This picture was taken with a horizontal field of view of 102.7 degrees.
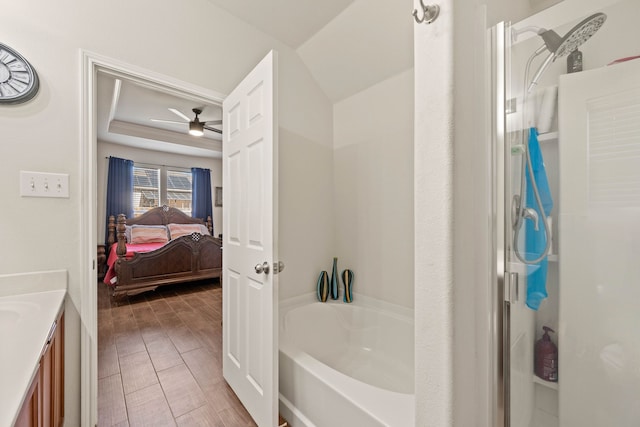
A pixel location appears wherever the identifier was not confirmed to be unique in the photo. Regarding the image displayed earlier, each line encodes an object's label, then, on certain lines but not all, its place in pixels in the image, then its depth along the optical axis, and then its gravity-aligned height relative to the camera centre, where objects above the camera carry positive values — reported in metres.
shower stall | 0.93 -0.01
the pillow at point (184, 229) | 5.32 -0.36
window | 5.47 +0.57
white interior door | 1.37 -0.18
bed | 3.62 -0.64
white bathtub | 1.14 -0.92
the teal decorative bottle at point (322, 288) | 2.28 -0.68
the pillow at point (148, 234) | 4.86 -0.42
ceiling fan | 3.39 +1.19
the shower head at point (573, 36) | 1.00 +0.72
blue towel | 1.06 -0.09
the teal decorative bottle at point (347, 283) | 2.27 -0.63
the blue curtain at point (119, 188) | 5.03 +0.50
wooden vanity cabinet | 0.71 -0.62
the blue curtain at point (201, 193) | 6.05 +0.46
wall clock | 1.19 +0.64
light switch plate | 1.25 +0.15
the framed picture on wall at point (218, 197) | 6.33 +0.39
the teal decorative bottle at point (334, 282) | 2.33 -0.64
